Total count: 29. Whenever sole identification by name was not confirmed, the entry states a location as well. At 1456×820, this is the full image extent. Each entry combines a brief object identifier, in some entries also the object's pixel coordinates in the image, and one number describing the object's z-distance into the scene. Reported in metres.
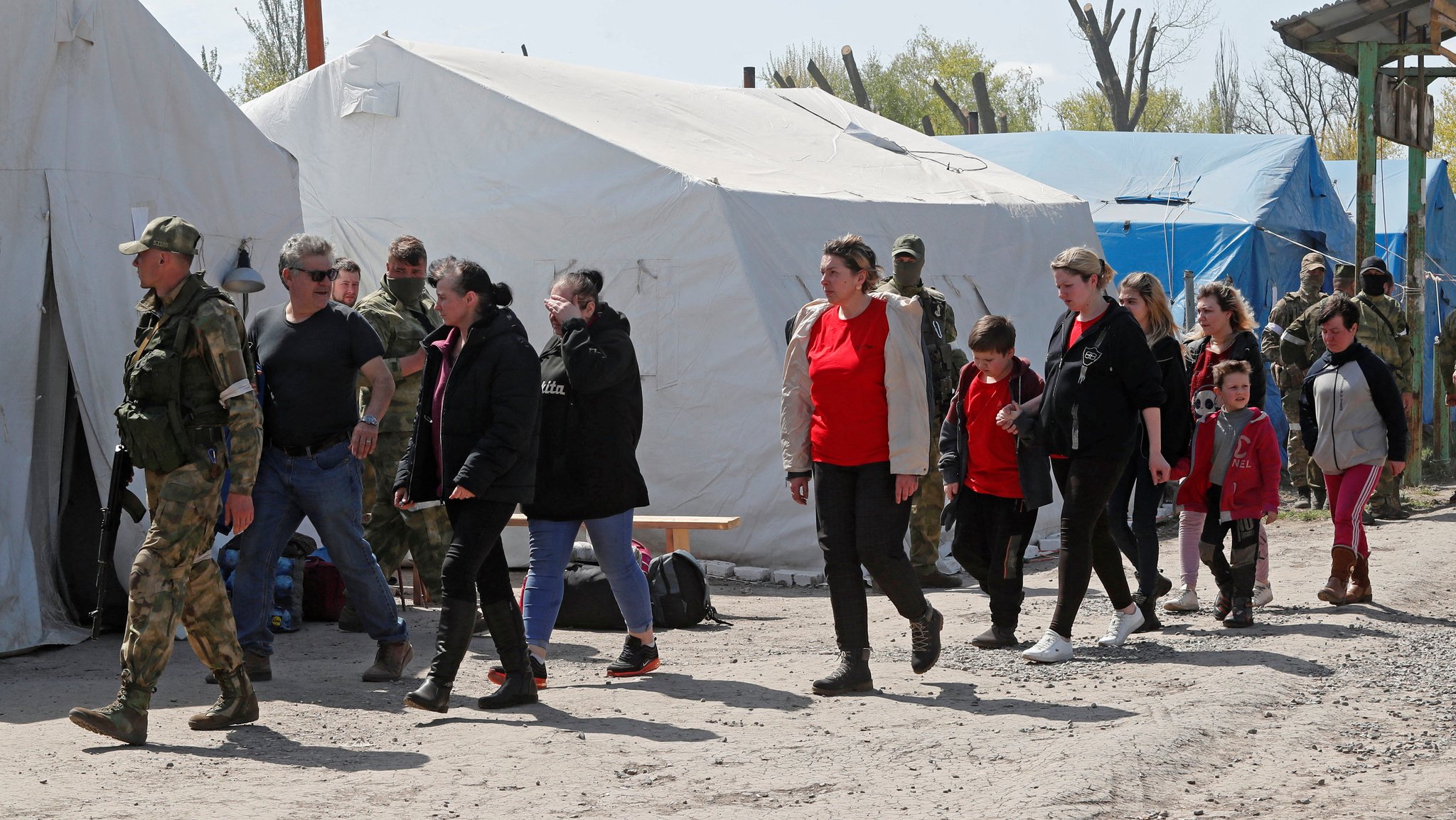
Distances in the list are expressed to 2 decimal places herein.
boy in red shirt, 14.05
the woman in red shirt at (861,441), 11.76
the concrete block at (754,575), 19.77
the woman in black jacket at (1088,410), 12.91
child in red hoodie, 15.07
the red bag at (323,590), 16.20
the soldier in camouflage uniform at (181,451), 10.41
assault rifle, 11.71
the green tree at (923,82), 96.56
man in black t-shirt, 12.50
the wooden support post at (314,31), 28.30
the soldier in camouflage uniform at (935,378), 18.25
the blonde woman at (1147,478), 14.56
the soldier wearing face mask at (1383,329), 24.58
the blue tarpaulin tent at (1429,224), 38.34
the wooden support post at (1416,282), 27.91
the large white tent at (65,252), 14.75
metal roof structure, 26.72
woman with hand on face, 12.50
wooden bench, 17.95
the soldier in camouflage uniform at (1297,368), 25.89
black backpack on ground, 16.19
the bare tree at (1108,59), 80.27
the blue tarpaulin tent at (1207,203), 32.50
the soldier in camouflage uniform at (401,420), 15.66
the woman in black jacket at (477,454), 11.28
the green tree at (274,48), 86.12
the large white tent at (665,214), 20.02
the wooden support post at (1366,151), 27.08
